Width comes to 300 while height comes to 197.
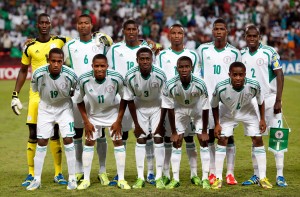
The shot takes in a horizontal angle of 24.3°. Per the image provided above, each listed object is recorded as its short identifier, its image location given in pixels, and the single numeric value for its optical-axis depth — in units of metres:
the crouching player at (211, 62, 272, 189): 8.98
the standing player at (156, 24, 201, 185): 9.48
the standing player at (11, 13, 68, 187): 9.62
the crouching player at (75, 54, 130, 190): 9.10
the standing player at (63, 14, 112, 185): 9.62
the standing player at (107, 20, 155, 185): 9.62
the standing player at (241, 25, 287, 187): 9.45
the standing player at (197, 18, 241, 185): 9.52
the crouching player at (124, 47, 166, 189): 9.13
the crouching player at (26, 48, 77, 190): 9.04
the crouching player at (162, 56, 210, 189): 9.04
